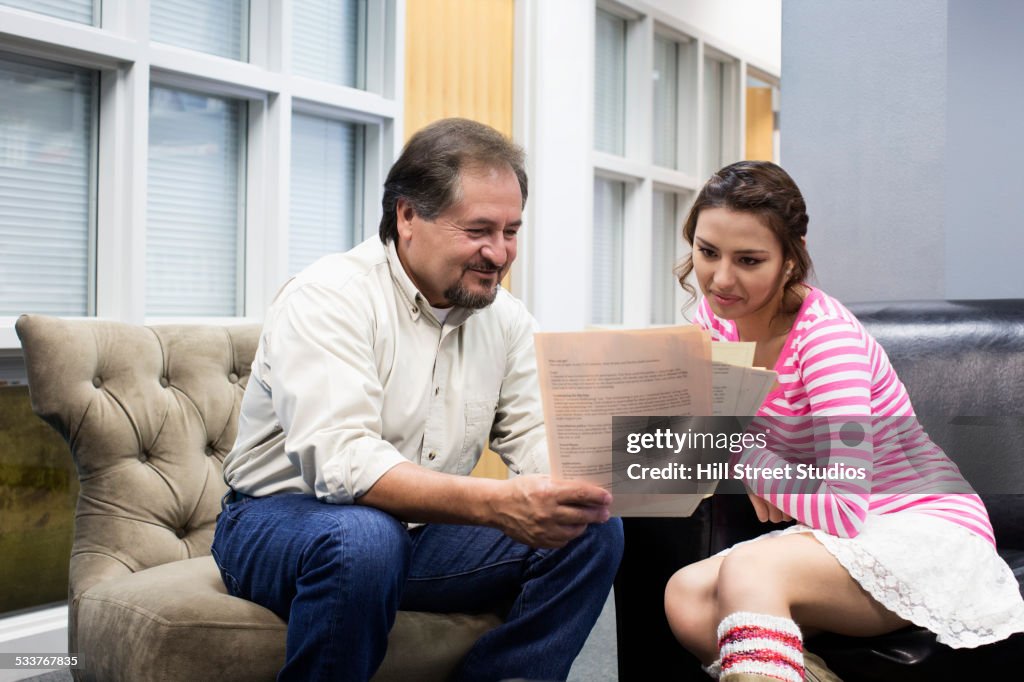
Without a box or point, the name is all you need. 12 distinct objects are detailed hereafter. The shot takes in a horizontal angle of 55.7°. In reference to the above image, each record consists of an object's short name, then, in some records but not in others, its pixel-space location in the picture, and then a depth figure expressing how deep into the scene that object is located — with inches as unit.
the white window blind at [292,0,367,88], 135.3
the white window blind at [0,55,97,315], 102.0
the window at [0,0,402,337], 103.5
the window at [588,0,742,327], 206.4
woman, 55.8
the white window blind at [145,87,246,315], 116.9
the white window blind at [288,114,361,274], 136.2
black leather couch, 57.1
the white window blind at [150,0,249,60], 115.9
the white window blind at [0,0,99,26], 102.1
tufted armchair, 57.8
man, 56.0
